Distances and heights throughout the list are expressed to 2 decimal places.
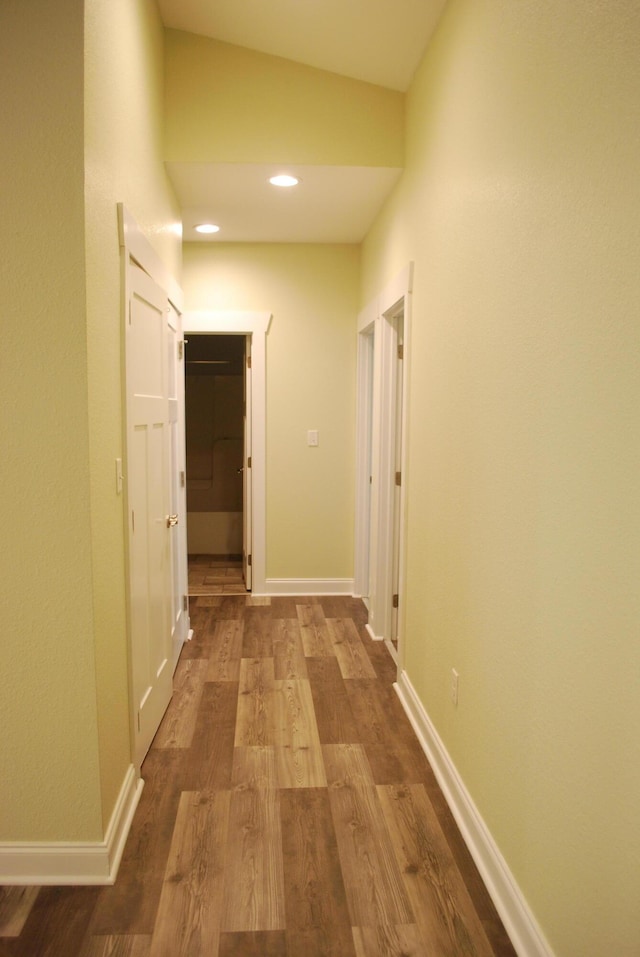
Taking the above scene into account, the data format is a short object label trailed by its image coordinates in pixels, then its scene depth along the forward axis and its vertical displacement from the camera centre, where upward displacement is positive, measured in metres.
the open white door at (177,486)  3.58 -0.35
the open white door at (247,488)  5.03 -0.48
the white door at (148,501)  2.48 -0.32
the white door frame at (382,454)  3.93 -0.17
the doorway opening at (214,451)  6.56 -0.26
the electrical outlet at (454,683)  2.43 -0.92
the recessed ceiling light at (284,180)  3.47 +1.25
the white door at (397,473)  3.92 -0.28
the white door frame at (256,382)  4.86 +0.31
